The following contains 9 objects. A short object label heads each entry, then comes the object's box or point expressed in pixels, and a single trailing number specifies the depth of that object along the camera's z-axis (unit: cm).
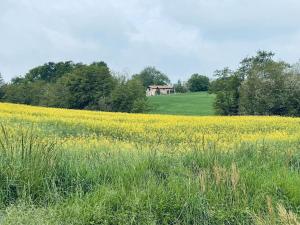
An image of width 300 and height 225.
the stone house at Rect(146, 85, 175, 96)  14100
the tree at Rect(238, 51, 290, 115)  5512
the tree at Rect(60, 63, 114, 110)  7256
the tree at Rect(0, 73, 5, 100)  8621
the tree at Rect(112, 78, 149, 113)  6906
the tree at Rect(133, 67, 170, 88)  15712
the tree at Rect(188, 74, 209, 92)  12812
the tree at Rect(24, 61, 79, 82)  10644
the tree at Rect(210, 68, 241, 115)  6219
